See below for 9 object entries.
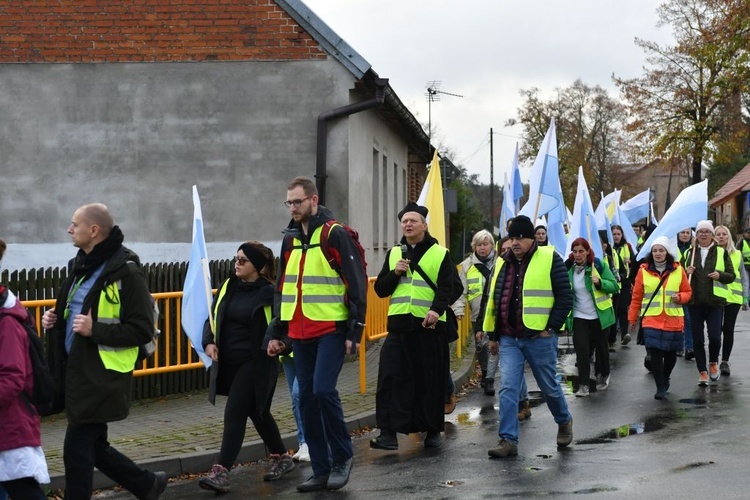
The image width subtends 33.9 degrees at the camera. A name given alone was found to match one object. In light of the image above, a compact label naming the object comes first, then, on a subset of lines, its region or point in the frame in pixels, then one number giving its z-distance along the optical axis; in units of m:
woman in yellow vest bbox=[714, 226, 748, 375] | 13.61
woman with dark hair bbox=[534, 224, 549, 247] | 16.28
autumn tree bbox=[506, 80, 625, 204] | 78.38
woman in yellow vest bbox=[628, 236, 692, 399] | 12.12
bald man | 6.34
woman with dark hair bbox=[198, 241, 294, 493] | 7.92
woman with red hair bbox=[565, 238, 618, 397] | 12.51
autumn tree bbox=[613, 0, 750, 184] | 51.03
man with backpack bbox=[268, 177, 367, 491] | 7.66
